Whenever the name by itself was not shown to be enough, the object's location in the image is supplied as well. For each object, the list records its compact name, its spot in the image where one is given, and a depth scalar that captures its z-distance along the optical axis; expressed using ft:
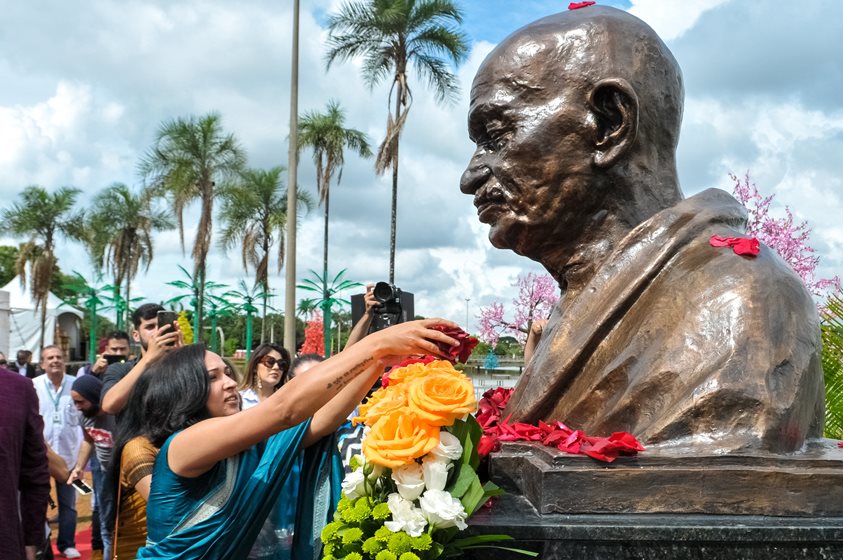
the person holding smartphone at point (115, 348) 21.02
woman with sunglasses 16.89
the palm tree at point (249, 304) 105.40
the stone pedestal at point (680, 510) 6.80
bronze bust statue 7.59
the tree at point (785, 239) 23.40
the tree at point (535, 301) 40.07
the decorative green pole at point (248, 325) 105.36
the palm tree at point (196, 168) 82.43
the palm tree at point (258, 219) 98.32
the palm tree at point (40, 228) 100.27
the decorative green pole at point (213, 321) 109.52
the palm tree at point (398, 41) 60.44
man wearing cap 18.26
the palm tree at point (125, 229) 110.42
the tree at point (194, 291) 86.17
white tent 92.93
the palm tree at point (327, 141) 80.64
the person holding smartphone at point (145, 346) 13.50
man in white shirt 22.27
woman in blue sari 8.24
